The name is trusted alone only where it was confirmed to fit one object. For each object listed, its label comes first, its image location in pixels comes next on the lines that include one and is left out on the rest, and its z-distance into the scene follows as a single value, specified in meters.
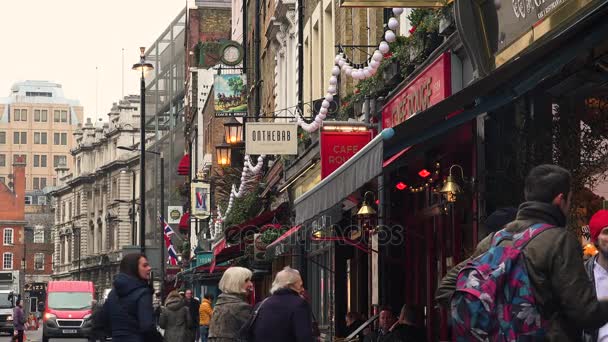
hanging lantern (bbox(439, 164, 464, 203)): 14.19
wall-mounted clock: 47.38
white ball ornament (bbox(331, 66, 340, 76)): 21.53
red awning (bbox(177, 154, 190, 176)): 74.94
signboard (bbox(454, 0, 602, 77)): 10.88
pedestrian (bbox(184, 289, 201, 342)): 29.45
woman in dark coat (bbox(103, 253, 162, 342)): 11.15
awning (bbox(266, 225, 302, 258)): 20.33
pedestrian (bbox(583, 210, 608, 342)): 7.57
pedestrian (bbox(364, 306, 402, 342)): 16.71
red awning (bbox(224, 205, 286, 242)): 30.43
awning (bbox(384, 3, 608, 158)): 8.61
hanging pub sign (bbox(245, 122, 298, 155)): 27.78
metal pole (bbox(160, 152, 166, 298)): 55.25
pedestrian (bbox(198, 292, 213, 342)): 33.12
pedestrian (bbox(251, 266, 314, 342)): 10.30
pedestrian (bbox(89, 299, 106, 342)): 11.33
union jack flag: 53.34
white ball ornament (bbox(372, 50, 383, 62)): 18.10
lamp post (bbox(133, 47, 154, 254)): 42.41
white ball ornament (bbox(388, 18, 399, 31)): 17.47
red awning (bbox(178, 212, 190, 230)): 66.63
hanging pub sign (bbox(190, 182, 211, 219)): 58.90
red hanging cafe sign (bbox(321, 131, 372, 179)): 20.71
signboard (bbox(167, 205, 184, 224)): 66.81
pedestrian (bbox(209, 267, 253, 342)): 11.70
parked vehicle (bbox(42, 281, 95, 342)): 47.06
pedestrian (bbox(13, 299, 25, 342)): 40.59
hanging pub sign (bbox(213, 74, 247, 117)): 46.56
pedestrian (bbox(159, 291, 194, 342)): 22.45
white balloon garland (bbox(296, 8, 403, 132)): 17.78
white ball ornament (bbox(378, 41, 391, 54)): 17.97
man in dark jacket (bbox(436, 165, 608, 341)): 6.04
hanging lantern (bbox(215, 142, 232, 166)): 41.72
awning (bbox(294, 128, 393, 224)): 11.34
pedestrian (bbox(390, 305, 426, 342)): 15.38
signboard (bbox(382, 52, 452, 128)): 14.98
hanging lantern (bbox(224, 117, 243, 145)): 38.34
